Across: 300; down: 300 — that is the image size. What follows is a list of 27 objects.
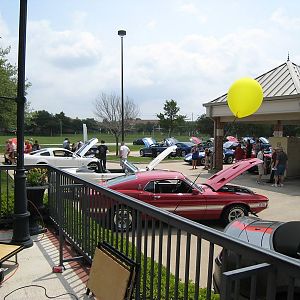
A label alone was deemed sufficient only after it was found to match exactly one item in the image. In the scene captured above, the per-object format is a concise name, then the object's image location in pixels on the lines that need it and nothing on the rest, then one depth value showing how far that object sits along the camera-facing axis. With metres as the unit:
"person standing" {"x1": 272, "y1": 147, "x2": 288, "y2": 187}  17.38
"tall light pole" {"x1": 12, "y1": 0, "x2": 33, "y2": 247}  5.79
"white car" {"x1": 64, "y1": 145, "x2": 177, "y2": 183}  13.57
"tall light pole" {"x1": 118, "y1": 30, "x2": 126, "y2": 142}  28.67
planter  6.84
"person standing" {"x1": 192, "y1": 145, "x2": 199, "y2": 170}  25.45
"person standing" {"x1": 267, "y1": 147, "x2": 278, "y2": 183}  18.15
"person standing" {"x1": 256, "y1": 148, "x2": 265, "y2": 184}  18.97
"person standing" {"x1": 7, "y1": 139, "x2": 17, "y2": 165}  22.56
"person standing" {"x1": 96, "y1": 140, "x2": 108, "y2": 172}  23.77
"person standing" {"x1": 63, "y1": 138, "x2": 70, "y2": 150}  31.17
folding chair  3.34
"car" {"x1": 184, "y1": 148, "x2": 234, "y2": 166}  28.93
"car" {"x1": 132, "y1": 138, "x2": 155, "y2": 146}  63.50
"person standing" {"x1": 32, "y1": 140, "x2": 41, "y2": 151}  27.53
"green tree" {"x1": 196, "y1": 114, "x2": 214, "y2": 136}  77.12
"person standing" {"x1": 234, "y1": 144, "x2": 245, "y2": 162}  23.12
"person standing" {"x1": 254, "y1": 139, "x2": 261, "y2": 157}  25.78
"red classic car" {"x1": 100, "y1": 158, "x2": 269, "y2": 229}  9.23
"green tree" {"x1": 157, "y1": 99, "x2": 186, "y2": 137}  62.75
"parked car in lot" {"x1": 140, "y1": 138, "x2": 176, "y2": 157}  35.16
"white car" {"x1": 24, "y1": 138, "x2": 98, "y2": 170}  21.17
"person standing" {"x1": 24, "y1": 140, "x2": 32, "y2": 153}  25.27
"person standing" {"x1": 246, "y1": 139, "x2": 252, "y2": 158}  26.17
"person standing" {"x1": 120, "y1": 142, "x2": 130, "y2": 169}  23.49
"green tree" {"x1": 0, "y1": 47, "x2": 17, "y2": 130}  19.89
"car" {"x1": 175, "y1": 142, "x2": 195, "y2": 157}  37.16
